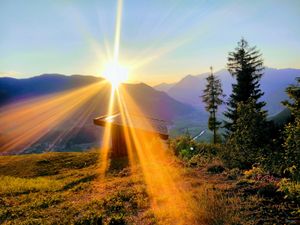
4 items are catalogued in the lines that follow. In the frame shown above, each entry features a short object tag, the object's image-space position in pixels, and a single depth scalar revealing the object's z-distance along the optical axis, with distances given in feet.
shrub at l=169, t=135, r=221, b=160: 73.15
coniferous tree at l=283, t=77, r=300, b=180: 27.81
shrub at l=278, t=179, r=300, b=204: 27.20
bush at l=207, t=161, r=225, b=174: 49.14
